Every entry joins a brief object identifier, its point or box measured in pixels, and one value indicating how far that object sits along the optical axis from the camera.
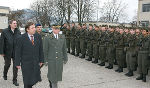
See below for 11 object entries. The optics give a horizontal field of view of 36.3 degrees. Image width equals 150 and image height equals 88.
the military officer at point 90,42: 11.00
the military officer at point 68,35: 13.25
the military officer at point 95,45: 10.47
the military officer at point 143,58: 7.66
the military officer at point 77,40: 12.27
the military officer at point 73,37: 12.73
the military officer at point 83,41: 11.68
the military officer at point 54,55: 5.48
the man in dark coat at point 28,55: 4.75
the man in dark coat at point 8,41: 6.86
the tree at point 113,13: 57.01
